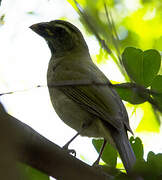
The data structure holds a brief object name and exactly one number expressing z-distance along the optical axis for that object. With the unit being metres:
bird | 7.43
